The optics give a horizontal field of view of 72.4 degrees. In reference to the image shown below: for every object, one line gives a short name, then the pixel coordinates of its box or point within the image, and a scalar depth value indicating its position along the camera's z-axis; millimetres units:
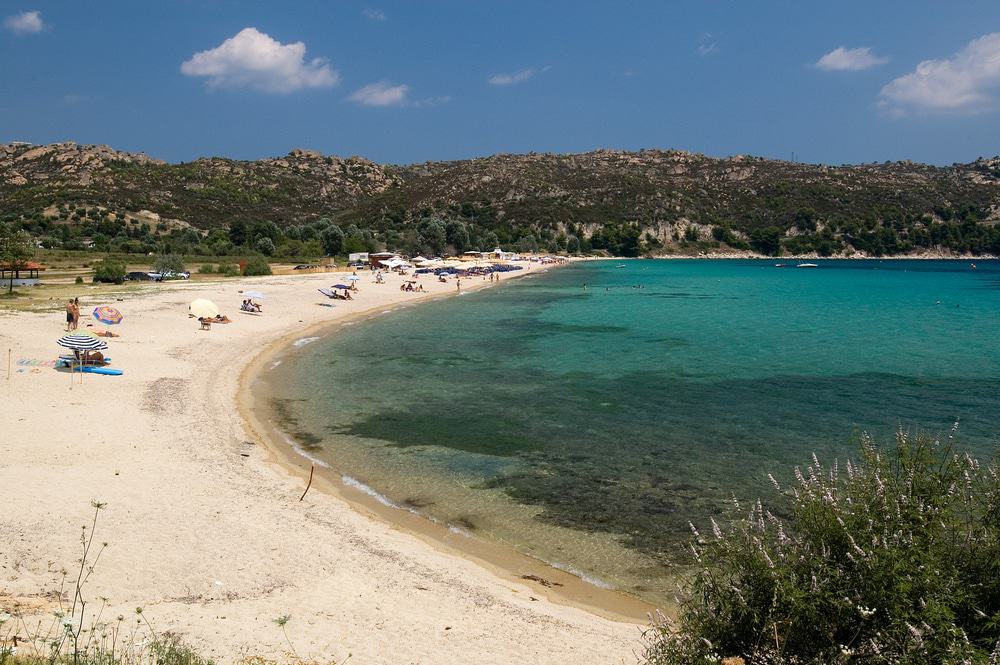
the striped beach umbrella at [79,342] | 18766
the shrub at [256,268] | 59562
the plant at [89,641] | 5395
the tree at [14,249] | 37469
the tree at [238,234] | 91250
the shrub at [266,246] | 84750
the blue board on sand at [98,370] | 19000
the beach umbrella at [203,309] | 29892
